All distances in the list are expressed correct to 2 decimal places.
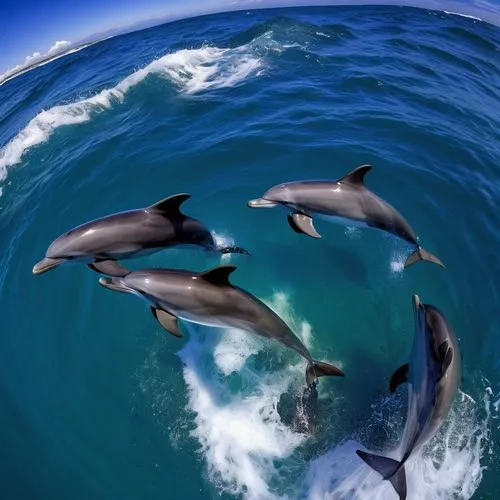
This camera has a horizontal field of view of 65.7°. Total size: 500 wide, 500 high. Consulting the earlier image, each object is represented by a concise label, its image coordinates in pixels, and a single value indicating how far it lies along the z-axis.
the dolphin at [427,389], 4.65
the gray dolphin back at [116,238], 6.29
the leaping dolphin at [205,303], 5.73
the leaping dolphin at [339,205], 7.33
